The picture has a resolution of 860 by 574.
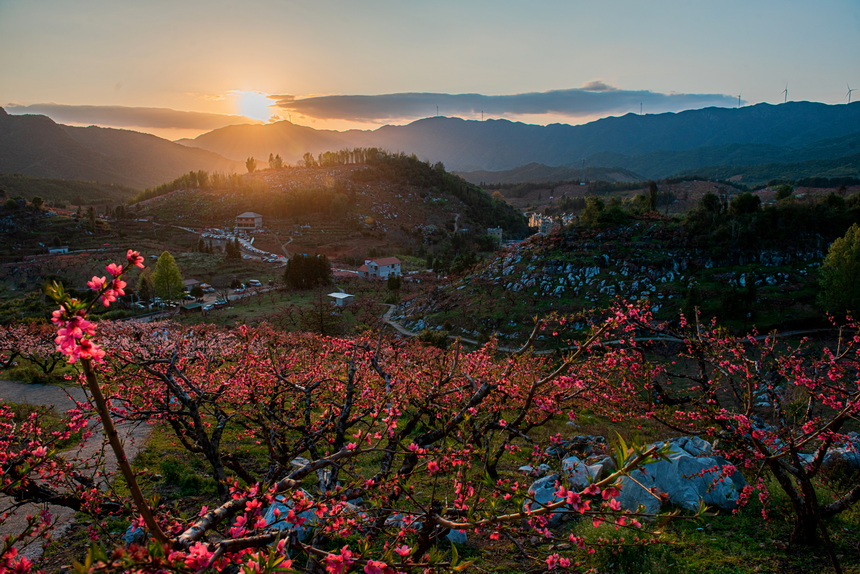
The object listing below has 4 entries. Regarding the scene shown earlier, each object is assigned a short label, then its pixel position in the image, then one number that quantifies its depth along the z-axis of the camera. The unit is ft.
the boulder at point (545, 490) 26.89
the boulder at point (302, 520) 12.34
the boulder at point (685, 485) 26.58
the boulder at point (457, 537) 24.70
